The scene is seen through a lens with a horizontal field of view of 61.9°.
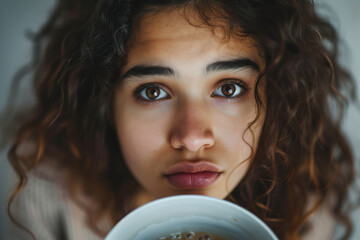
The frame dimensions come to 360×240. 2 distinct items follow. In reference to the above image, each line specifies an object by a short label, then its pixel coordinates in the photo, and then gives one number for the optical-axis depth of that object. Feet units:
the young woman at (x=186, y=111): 1.81
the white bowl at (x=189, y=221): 1.43
